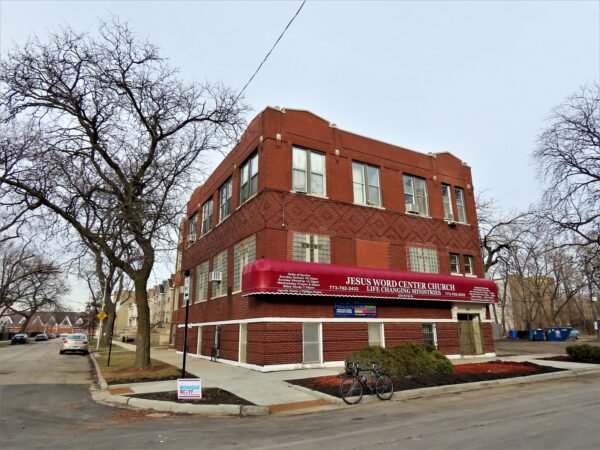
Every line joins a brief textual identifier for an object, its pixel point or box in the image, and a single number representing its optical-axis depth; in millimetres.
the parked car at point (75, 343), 32875
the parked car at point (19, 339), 59094
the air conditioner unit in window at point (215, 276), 21953
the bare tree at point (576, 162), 24078
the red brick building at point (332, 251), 16891
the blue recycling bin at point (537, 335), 42219
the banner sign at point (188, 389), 10180
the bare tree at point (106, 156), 15375
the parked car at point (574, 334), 45481
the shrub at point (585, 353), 19297
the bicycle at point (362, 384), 10625
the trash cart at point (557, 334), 40656
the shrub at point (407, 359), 12922
